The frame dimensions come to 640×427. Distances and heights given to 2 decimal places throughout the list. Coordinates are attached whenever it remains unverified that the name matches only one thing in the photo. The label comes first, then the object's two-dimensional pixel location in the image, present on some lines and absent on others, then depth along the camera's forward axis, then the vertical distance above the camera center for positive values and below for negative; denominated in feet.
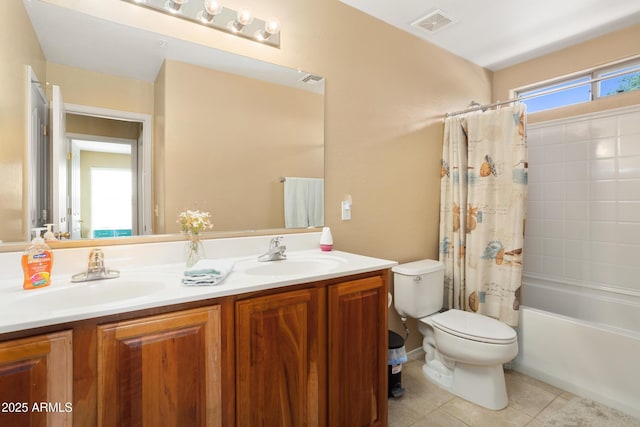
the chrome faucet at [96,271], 3.95 -0.77
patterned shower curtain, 7.25 -0.03
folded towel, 3.76 -0.78
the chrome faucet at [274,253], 5.40 -0.74
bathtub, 6.06 -2.83
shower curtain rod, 6.64 +2.56
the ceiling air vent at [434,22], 7.18 +4.34
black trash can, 6.37 -3.04
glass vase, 4.82 -0.62
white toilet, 6.05 -2.57
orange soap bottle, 3.58 -0.61
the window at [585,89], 7.95 +3.22
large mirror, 4.19 +1.19
